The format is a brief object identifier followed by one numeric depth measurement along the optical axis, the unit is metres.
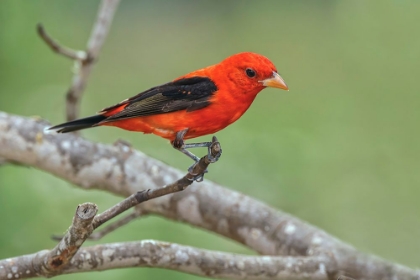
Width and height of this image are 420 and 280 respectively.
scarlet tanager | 5.55
